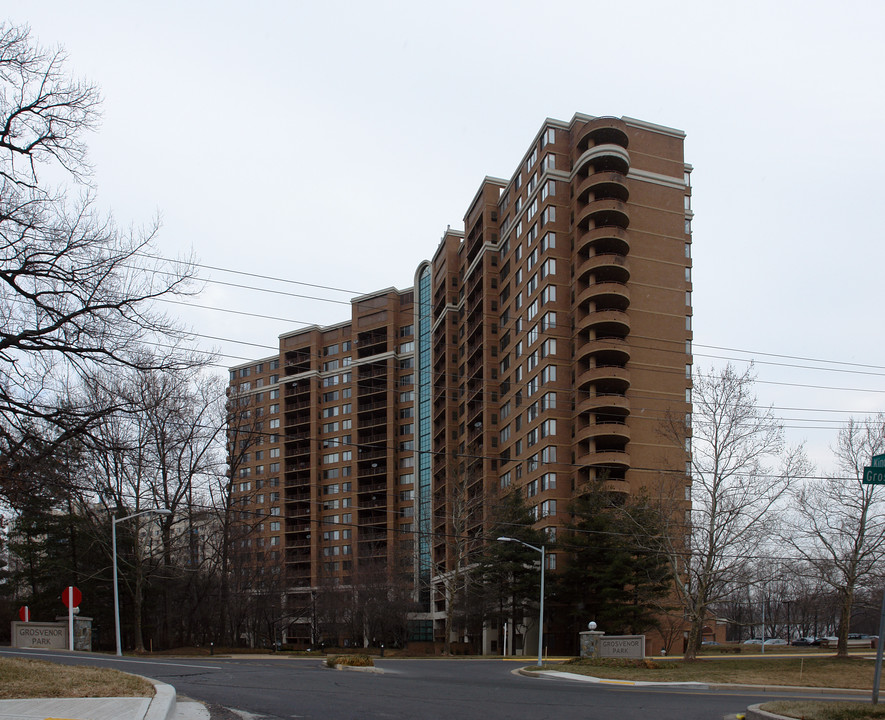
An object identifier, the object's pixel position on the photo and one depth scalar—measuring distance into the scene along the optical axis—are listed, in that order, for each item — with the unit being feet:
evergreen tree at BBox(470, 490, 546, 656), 195.11
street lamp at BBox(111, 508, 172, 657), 132.06
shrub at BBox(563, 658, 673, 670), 104.73
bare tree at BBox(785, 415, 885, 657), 124.98
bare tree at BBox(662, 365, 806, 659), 124.57
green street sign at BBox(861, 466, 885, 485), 46.03
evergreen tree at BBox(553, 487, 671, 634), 182.19
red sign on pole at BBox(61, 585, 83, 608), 116.51
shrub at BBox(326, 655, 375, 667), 98.02
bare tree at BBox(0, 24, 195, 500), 54.90
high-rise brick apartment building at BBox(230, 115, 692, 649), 237.66
